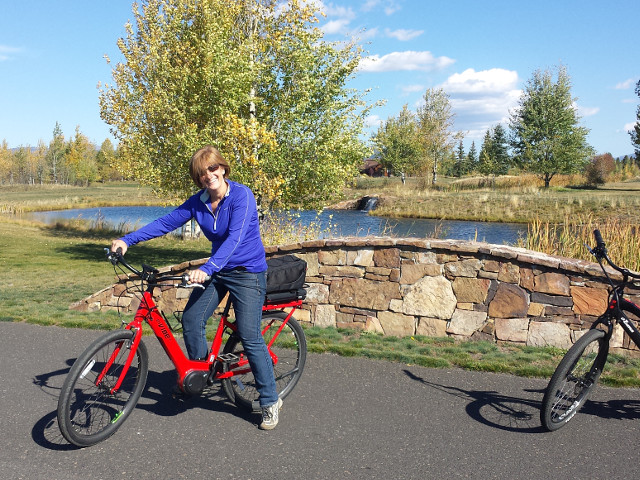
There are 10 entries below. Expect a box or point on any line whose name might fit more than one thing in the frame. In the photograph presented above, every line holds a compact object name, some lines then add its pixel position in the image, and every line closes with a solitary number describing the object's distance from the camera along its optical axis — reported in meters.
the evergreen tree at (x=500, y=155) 57.12
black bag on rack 4.61
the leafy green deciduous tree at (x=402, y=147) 60.91
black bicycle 4.12
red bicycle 3.85
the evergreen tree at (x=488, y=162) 58.03
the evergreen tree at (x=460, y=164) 85.44
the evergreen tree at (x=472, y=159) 85.50
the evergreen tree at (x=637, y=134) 52.50
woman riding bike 4.16
